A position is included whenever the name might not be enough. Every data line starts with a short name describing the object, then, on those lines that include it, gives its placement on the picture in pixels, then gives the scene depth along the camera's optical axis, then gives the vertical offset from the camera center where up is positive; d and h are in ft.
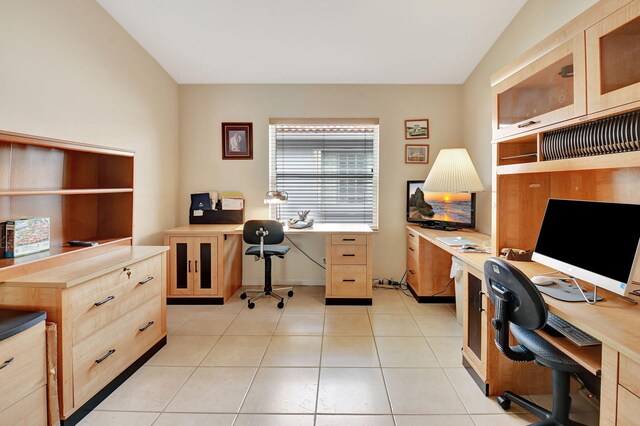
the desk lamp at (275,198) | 11.85 +0.54
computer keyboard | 4.19 -1.71
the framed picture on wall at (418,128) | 12.75 +3.47
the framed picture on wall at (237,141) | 12.85 +2.94
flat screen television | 11.21 +0.16
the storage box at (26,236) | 5.79 -0.49
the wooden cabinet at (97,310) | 5.17 -1.95
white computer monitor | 4.09 -0.43
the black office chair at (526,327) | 4.41 -1.84
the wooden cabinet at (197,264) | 10.98 -1.88
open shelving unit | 5.90 +0.39
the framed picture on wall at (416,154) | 12.80 +2.41
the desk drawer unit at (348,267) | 11.02 -1.98
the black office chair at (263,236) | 10.74 -0.85
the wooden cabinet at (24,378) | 4.33 -2.47
